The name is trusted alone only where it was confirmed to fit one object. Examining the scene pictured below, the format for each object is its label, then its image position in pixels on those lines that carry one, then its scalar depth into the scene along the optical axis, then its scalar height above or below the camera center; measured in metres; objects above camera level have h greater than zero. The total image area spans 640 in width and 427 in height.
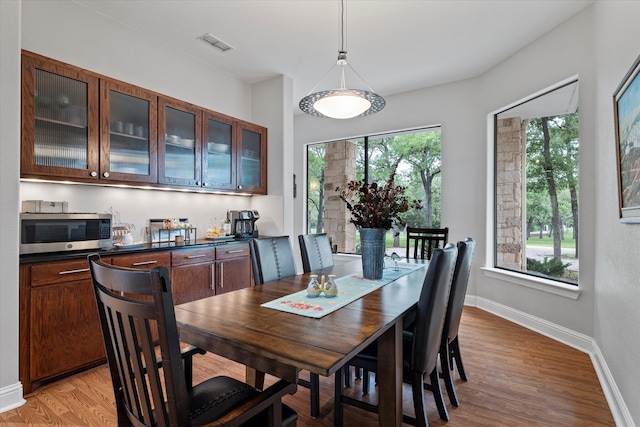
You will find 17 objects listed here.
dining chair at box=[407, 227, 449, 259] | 3.43 -0.29
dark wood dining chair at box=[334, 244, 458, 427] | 1.61 -0.68
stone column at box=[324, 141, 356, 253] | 5.46 +0.40
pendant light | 2.32 +0.85
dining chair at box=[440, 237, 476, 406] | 2.02 -0.61
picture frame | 1.64 +0.39
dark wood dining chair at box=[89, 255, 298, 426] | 0.89 -0.45
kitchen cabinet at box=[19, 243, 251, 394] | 2.14 -0.74
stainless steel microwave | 2.27 -0.14
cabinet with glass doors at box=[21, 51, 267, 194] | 2.35 +0.72
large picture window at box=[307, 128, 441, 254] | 4.71 +0.65
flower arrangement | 2.15 +0.05
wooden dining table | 1.10 -0.48
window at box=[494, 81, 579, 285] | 3.26 +0.29
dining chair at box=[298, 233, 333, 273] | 2.69 -0.35
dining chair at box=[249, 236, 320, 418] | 2.24 -0.34
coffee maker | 4.05 -0.13
